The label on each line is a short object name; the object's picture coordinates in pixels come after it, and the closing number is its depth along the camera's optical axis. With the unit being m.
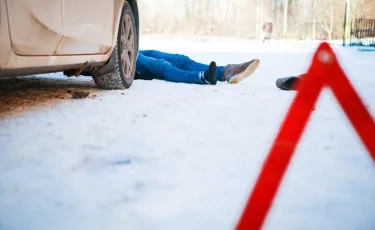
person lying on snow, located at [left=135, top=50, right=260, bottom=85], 3.93
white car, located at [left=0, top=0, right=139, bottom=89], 1.90
